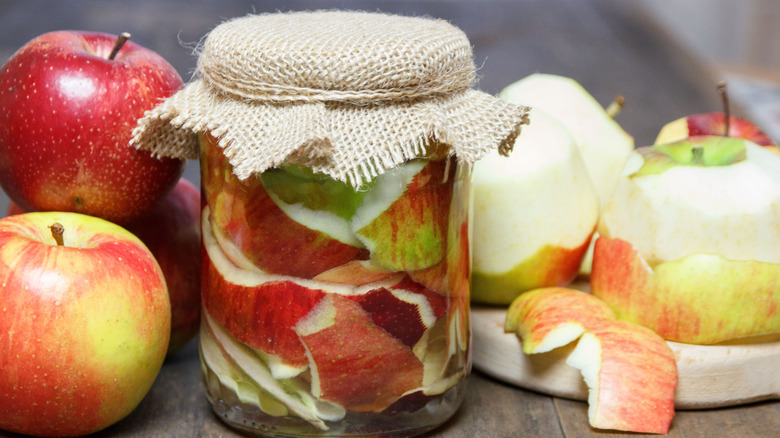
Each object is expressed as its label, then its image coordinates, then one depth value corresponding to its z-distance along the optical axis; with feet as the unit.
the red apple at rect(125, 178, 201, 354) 2.25
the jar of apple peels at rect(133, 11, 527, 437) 1.96
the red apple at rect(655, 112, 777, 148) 2.51
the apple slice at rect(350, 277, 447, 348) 2.02
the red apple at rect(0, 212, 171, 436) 1.98
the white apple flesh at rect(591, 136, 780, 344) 2.15
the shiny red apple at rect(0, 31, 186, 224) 2.09
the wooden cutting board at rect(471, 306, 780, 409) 2.16
